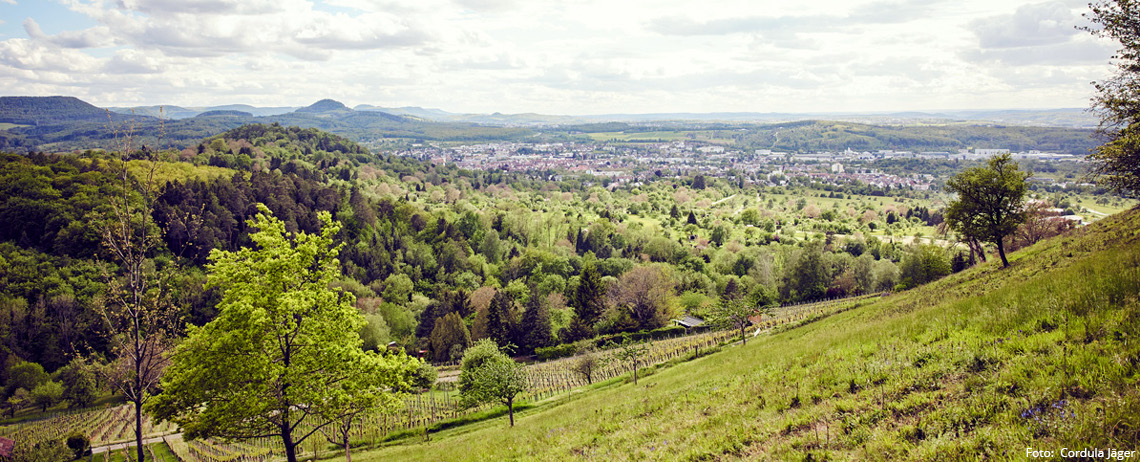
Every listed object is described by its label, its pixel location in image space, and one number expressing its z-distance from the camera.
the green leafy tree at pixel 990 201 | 28.80
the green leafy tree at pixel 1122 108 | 16.86
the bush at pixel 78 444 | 34.78
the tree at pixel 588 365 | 37.38
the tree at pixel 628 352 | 32.56
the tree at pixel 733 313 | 38.33
